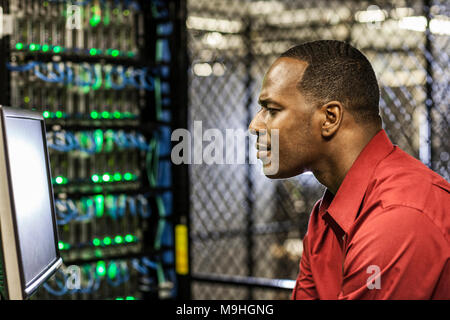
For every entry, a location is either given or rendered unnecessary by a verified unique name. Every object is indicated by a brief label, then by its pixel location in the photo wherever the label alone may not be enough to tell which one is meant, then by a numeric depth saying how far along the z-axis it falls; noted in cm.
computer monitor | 106
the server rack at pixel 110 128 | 293
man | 127
